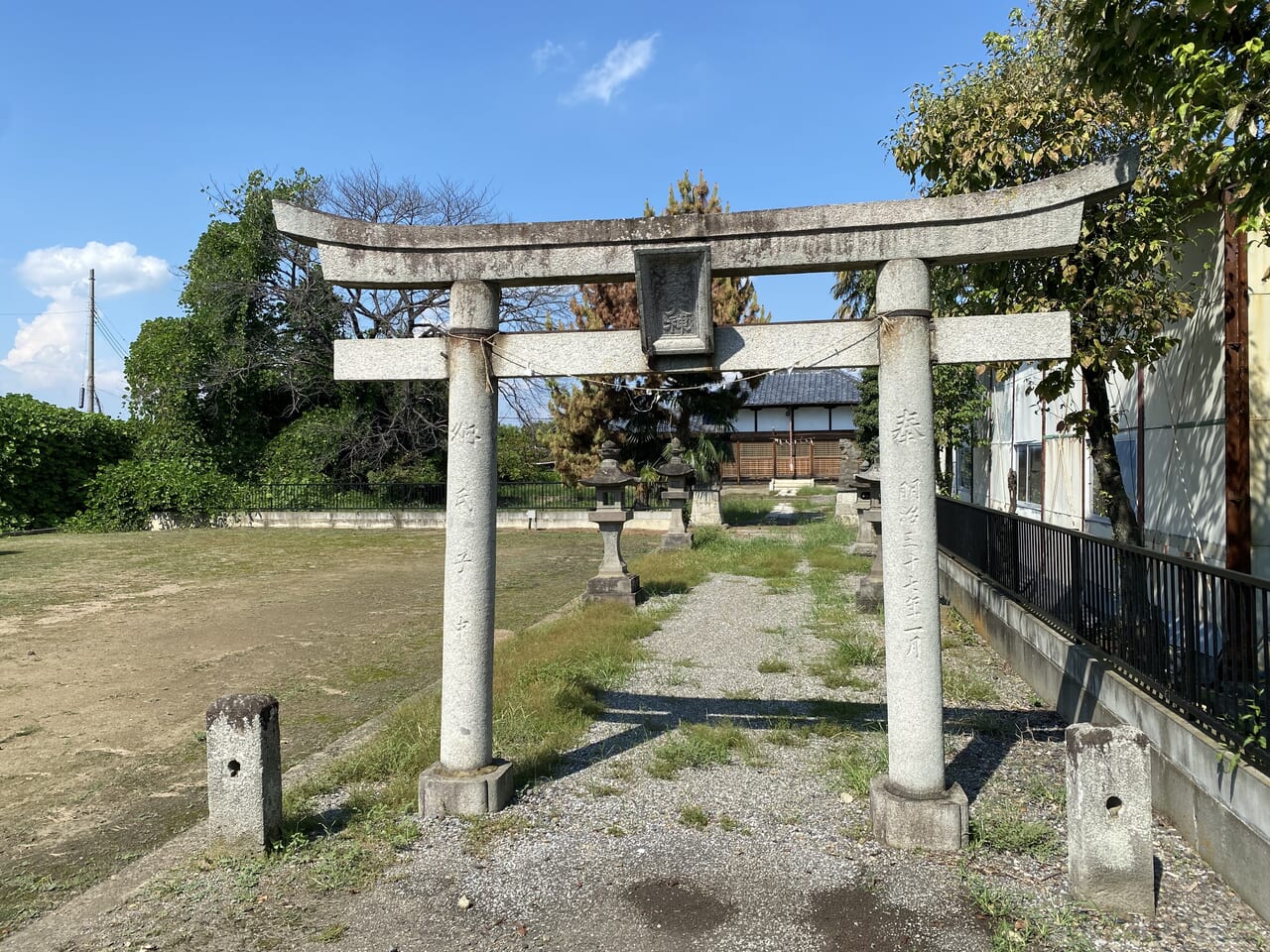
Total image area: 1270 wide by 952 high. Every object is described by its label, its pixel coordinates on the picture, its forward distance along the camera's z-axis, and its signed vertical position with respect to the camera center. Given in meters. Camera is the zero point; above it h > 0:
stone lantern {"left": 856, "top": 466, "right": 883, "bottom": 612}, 10.34 -1.19
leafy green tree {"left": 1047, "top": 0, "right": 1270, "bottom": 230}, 3.46 +1.98
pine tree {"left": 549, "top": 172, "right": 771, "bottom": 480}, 21.73 +2.06
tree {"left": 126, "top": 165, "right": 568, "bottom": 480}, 24.47 +3.67
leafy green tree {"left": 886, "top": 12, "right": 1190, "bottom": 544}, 5.85 +1.97
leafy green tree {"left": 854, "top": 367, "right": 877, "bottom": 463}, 24.12 +1.79
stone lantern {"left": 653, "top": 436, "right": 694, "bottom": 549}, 17.53 -0.51
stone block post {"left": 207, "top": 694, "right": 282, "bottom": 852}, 3.80 -1.43
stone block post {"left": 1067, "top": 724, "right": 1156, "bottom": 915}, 3.27 -1.49
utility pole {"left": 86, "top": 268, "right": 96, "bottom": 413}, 29.14 +6.57
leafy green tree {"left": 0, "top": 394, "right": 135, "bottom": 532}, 21.06 +0.78
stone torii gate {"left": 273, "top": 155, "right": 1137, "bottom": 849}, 3.98 +0.74
